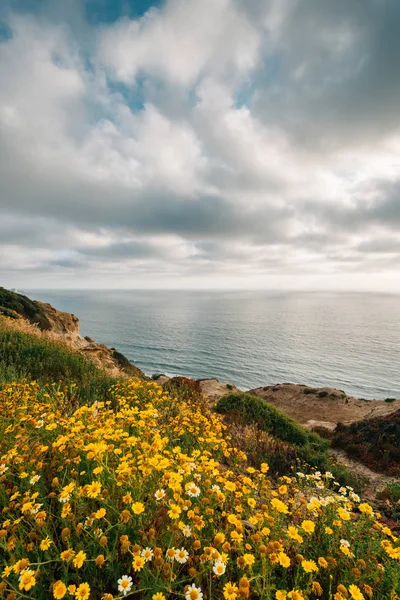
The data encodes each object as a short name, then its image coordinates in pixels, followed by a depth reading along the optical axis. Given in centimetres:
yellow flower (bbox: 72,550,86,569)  198
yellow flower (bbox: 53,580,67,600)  187
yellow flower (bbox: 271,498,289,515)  275
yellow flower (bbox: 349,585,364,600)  213
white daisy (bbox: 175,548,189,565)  217
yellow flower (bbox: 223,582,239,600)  199
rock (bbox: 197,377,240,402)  3104
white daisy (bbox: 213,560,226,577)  212
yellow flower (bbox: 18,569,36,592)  184
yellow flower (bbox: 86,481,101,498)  254
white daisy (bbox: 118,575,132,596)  195
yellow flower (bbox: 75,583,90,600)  193
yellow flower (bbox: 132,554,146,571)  204
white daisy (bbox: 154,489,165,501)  272
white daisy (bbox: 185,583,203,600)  195
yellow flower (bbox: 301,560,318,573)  222
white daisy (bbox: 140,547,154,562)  215
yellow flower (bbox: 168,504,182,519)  243
